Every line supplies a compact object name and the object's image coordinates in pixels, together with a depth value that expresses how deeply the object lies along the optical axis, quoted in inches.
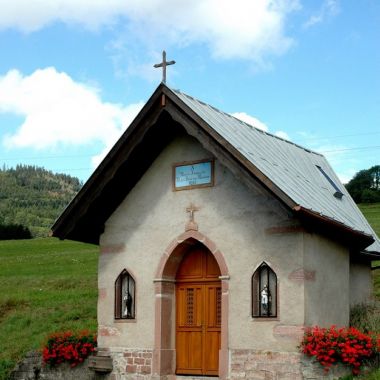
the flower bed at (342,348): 547.2
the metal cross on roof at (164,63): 645.7
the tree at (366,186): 2422.5
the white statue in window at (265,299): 585.0
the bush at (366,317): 622.4
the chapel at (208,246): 579.2
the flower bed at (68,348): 676.1
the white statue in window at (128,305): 665.6
